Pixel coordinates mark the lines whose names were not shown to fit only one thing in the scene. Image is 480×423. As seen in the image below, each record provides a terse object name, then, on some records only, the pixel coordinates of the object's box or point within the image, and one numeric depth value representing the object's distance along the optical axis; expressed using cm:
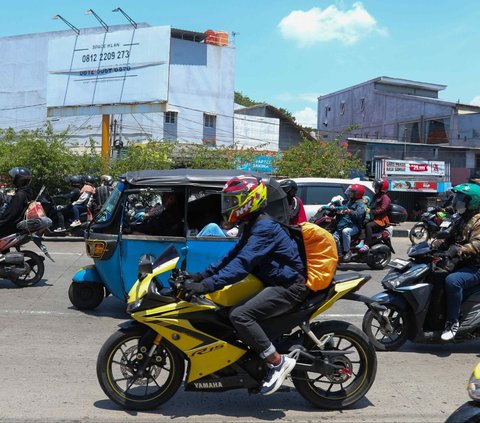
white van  1375
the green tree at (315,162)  2299
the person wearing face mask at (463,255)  602
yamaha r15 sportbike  431
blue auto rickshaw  715
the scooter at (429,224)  1606
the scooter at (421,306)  609
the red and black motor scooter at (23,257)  910
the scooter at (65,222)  1603
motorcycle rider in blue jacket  426
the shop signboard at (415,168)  2872
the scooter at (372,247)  1191
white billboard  2789
